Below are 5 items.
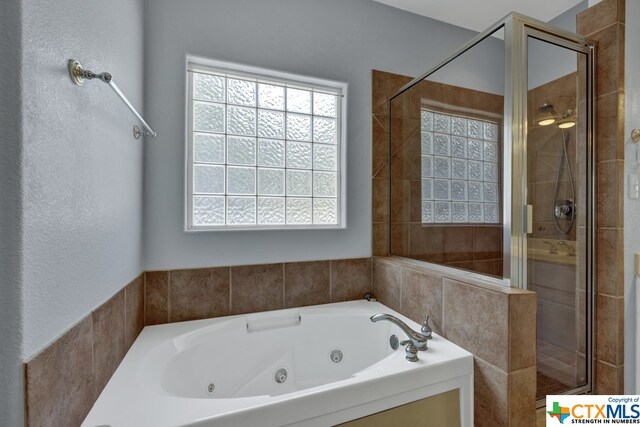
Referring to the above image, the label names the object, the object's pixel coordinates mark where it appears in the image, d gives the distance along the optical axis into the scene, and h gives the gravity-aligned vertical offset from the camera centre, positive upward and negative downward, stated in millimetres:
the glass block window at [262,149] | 1720 +420
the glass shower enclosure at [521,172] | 1288 +229
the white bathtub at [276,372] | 915 -646
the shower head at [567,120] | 1495 +501
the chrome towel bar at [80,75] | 794 +395
